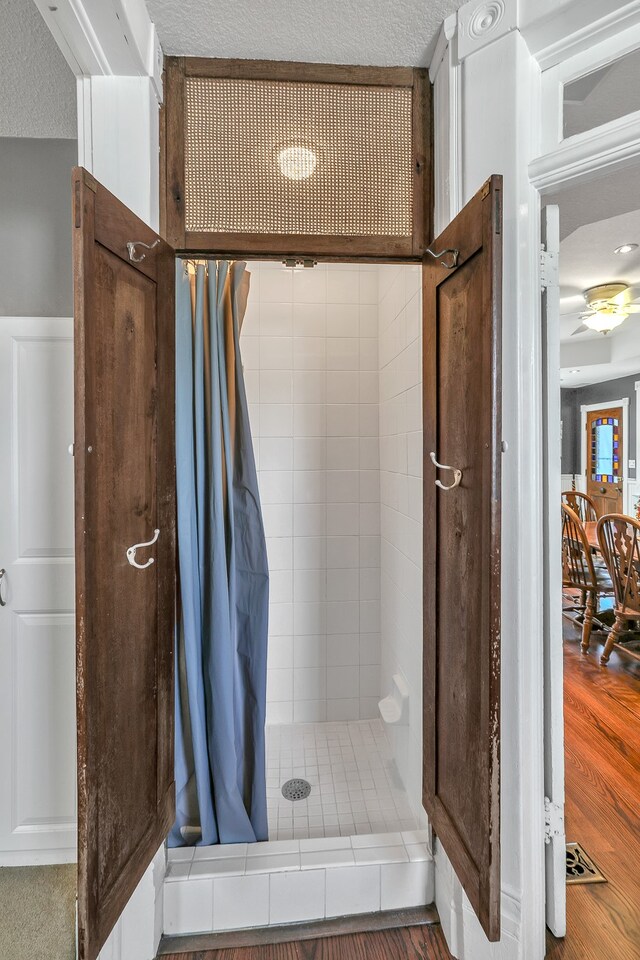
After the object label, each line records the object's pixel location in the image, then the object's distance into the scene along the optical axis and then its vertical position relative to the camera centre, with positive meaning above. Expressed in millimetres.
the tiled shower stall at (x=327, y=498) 2375 -118
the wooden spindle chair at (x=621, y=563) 3090 -569
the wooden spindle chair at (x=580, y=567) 3494 -683
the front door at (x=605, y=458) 6883 +214
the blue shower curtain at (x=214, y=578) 1616 -336
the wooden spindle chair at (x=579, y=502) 4339 -423
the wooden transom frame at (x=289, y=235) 1453 +899
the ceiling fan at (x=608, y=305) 3785 +1279
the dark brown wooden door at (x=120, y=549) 966 -164
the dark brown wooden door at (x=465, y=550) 1020 -185
